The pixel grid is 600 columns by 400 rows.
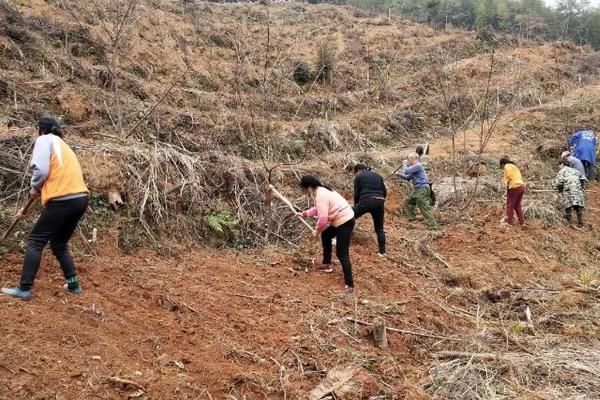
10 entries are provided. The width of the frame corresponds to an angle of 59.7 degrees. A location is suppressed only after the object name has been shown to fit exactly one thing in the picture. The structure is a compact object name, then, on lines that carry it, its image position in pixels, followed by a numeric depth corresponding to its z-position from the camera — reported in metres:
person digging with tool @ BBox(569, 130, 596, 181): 10.92
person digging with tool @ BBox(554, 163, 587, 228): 9.09
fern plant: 6.27
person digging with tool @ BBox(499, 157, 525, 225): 8.26
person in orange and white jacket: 3.92
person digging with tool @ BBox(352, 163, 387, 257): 6.43
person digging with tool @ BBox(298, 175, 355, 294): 5.39
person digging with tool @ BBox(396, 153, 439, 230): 8.11
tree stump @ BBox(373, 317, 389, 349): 4.52
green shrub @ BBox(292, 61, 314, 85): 16.75
